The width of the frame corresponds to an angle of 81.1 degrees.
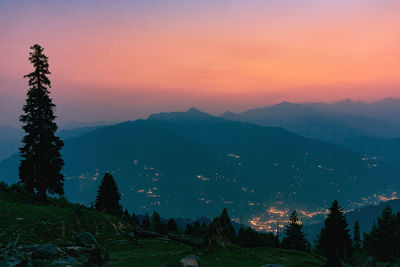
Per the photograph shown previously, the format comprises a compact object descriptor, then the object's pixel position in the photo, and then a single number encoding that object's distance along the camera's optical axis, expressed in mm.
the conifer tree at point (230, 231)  67594
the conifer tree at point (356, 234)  86750
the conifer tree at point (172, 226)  76850
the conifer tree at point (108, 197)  74319
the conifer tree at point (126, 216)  79875
